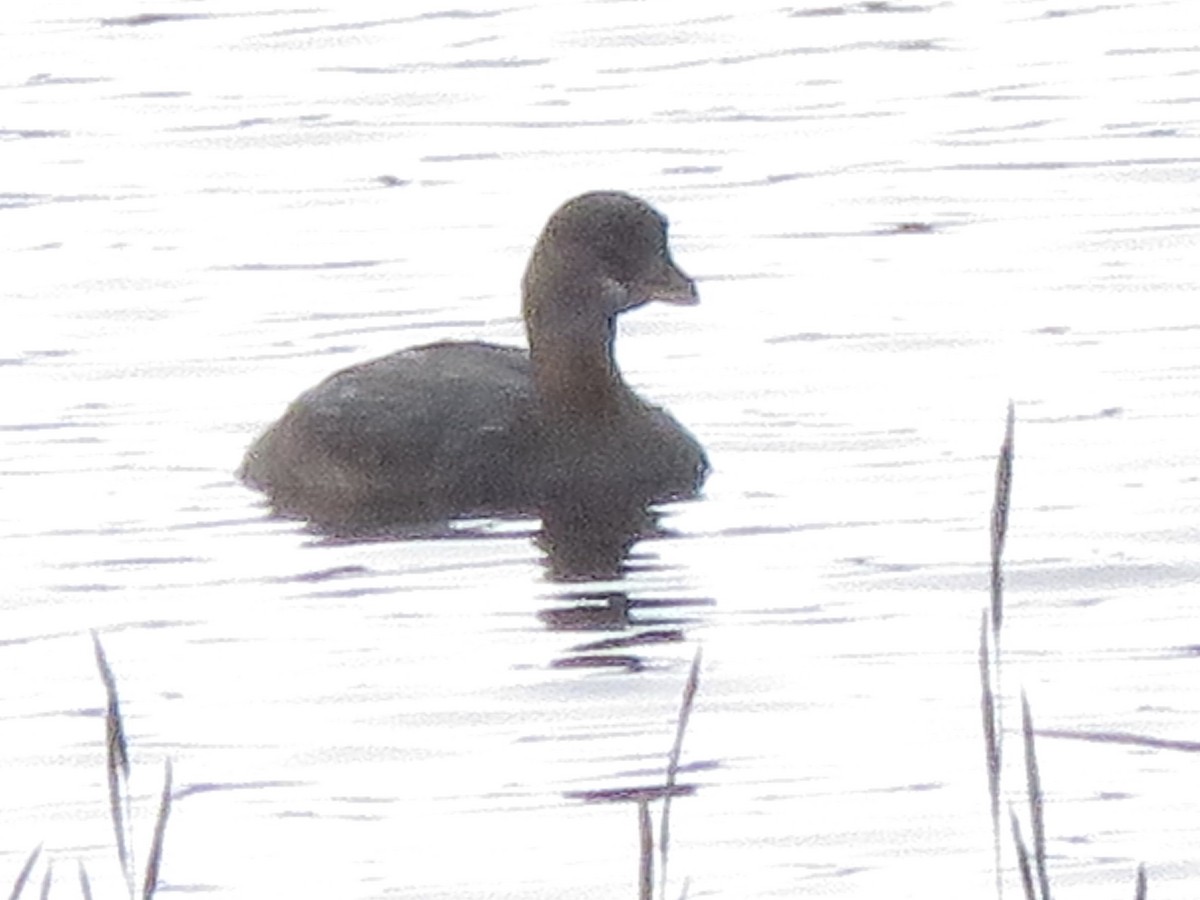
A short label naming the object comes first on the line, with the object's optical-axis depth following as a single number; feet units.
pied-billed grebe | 95.45
